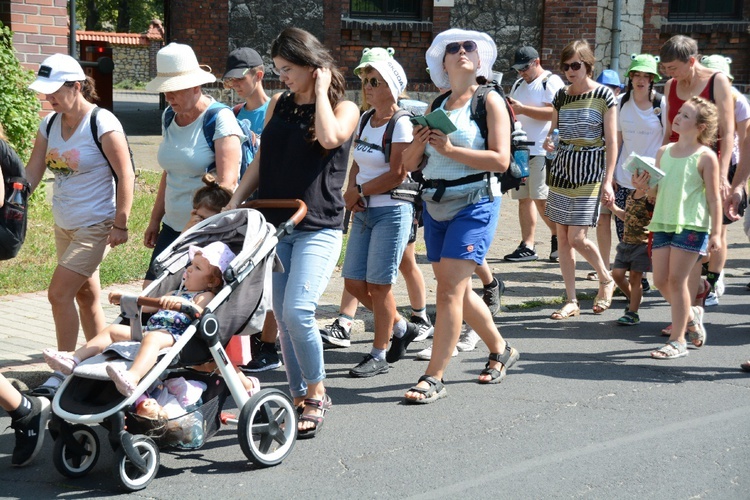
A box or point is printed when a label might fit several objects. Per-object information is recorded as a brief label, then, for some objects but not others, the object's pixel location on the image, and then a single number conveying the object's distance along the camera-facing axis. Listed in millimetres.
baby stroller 9154
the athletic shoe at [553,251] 21663
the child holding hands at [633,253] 16494
